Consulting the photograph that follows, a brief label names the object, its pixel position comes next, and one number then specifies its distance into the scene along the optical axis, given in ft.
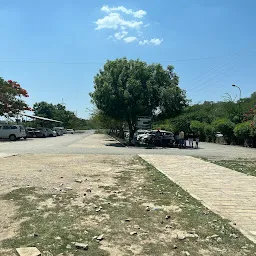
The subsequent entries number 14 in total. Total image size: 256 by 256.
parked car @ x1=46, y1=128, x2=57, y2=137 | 163.39
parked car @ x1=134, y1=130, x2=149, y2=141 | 111.41
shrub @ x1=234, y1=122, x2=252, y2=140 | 93.87
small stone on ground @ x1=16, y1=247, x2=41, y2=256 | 12.48
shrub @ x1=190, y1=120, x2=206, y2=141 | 133.18
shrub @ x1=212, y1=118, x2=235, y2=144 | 107.45
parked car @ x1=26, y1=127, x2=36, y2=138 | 151.00
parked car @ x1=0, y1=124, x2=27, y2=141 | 113.00
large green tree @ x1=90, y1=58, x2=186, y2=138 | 94.05
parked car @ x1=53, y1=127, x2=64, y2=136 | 191.42
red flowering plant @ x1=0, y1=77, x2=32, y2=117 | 118.90
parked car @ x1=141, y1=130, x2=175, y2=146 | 94.22
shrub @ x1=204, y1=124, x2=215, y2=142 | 122.31
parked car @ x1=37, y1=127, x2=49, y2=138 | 154.16
